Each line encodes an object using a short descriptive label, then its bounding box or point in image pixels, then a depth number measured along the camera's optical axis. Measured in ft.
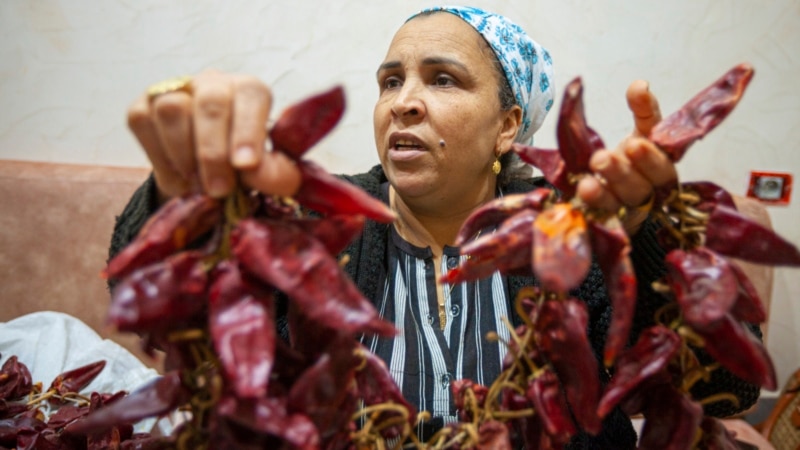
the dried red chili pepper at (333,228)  1.66
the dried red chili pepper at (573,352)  1.84
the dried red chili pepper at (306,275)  1.50
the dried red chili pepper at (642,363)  1.80
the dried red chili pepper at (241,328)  1.41
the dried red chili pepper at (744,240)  1.74
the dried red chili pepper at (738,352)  1.74
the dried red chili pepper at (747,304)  1.85
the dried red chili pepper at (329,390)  1.60
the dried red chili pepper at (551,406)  1.90
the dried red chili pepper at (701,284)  1.65
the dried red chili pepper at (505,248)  1.77
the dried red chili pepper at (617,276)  1.67
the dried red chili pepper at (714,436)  1.98
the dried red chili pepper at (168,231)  1.52
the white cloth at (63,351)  4.29
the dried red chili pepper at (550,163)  1.94
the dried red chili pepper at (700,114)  1.80
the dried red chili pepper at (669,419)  1.85
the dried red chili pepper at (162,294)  1.42
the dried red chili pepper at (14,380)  3.54
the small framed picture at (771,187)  6.73
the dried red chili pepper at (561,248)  1.52
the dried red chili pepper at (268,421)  1.47
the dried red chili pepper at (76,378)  3.72
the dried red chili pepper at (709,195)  1.88
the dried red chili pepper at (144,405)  1.63
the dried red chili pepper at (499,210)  1.90
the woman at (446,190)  3.41
